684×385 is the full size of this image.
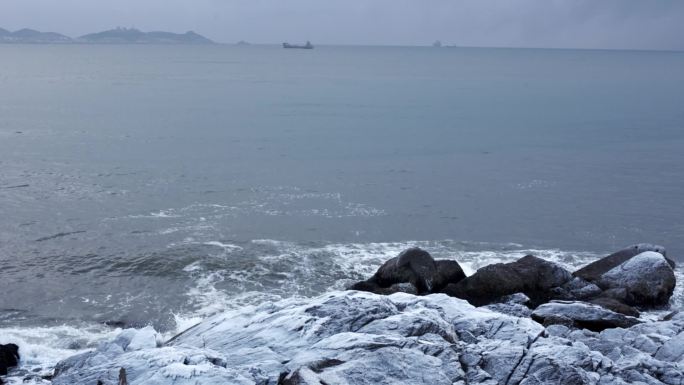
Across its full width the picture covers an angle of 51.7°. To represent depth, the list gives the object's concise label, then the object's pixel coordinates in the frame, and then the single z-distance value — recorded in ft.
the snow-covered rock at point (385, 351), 69.21
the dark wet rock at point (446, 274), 113.60
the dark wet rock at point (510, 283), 109.81
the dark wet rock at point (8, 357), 85.97
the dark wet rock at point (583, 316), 91.09
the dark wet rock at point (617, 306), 100.77
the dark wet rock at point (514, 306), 97.76
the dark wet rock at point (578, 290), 110.63
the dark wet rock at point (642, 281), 111.65
